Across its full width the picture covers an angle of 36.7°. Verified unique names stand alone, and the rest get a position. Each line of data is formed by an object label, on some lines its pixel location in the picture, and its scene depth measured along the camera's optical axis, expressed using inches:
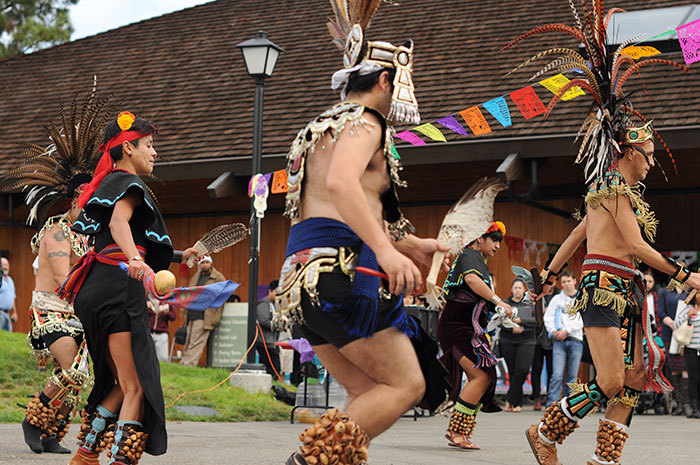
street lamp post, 508.4
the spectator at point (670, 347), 565.9
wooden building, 614.2
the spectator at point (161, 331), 627.5
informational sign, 626.8
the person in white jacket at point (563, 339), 561.5
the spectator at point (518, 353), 572.4
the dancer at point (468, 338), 334.0
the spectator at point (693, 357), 524.7
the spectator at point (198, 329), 630.5
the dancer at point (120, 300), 209.6
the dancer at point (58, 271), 271.6
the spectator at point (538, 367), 587.5
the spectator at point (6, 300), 609.0
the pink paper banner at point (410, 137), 460.8
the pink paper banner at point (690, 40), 394.9
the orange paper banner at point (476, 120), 461.4
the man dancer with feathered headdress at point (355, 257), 152.9
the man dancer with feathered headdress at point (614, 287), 242.1
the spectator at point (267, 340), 608.4
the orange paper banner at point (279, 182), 509.0
